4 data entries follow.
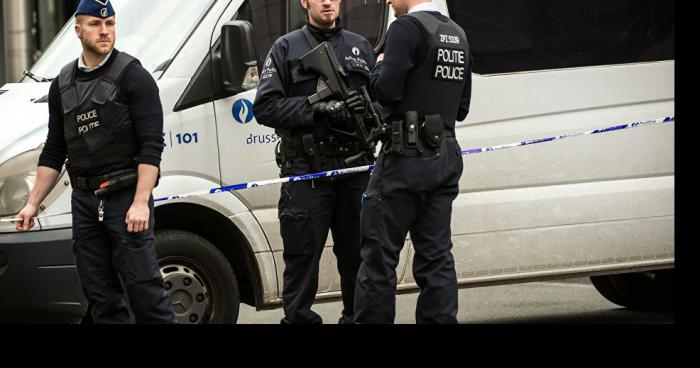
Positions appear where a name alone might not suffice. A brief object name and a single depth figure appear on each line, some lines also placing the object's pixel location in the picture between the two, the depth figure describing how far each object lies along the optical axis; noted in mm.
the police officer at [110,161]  11727
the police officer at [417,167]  11742
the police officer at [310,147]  12898
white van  13187
